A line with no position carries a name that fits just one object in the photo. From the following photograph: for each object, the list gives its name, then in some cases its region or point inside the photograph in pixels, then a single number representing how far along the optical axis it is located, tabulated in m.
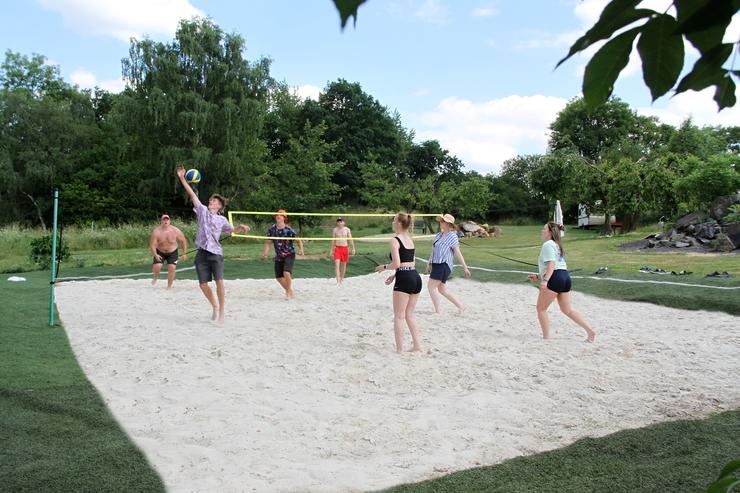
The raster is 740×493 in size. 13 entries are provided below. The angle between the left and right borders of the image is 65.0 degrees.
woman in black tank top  5.91
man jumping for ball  7.59
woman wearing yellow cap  8.20
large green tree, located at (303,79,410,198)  47.12
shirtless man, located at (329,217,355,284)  11.77
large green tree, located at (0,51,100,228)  33.97
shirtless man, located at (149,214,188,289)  10.83
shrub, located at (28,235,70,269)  14.34
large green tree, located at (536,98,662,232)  23.41
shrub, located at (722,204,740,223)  16.00
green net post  6.78
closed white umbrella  14.39
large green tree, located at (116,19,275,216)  31.78
